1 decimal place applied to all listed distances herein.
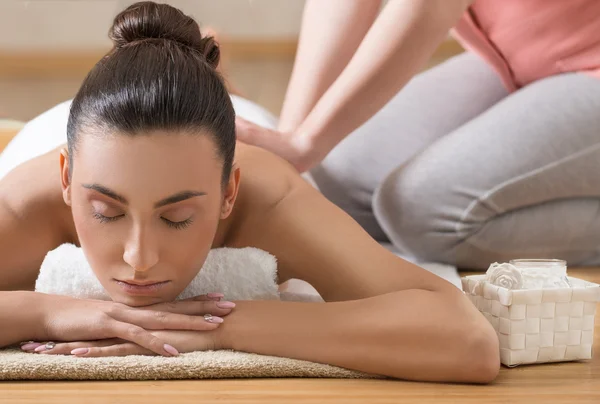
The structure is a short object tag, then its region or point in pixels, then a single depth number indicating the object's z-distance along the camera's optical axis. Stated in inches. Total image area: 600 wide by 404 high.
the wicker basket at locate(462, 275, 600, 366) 68.1
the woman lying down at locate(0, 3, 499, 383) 65.3
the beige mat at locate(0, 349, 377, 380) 65.3
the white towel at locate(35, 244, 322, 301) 69.6
